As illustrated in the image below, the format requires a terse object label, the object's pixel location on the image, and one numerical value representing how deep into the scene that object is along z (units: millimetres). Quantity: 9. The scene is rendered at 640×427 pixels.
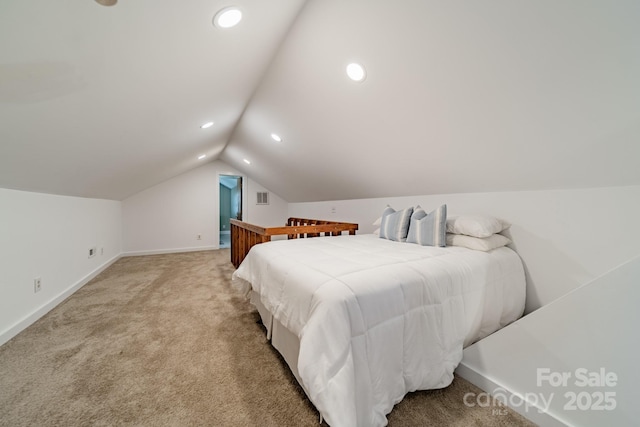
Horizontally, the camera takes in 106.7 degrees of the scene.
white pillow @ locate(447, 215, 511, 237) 1881
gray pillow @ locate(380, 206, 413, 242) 2402
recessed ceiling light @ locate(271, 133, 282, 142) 3559
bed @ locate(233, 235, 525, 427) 987
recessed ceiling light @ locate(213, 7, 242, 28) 1379
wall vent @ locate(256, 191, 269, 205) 6463
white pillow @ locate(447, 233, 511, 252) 1863
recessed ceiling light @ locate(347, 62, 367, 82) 1839
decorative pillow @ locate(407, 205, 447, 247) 2047
